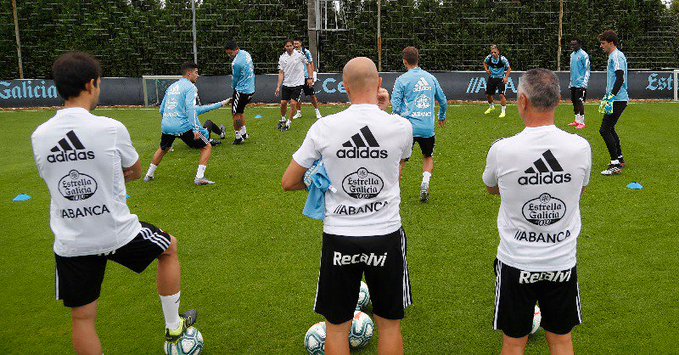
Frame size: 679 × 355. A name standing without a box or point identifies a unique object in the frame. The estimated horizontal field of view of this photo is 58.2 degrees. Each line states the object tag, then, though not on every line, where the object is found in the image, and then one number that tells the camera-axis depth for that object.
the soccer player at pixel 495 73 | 16.61
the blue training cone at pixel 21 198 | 9.30
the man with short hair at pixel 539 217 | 3.53
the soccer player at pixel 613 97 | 9.84
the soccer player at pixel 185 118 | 9.84
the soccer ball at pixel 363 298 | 5.28
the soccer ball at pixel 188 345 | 4.63
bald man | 3.66
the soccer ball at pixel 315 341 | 4.60
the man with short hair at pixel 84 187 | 3.82
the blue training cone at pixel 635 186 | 9.10
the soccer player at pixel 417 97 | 8.38
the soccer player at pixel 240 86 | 13.15
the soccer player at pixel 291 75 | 14.90
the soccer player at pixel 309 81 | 15.62
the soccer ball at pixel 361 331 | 4.69
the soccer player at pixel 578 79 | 14.30
